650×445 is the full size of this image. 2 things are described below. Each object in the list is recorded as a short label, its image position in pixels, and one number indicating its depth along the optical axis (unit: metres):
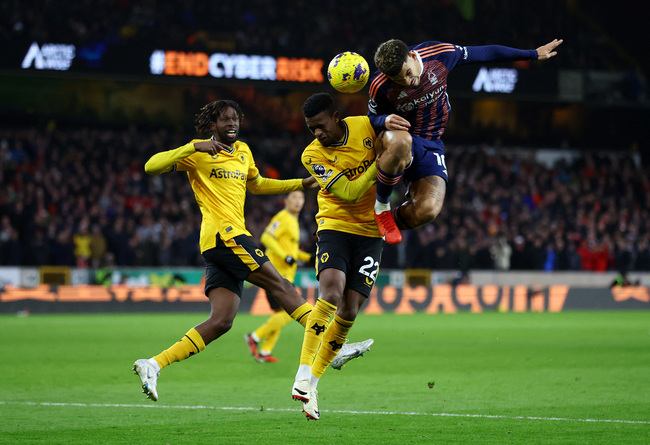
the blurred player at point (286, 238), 24.27
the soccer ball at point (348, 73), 13.66
